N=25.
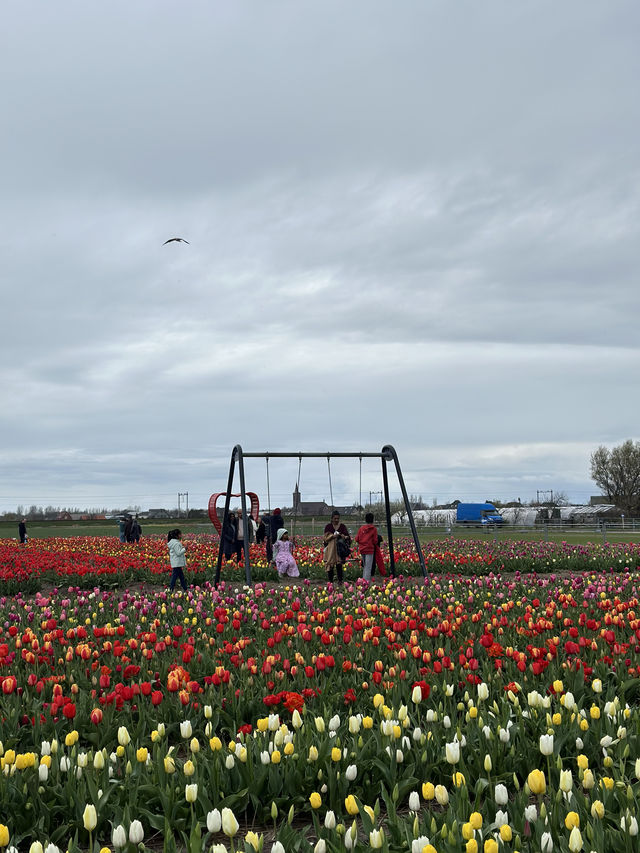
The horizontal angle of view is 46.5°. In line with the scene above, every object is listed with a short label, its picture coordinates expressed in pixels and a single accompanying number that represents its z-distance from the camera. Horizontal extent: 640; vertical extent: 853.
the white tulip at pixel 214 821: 3.43
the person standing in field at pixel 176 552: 15.54
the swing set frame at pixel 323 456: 15.76
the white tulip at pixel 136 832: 3.39
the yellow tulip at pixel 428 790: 3.69
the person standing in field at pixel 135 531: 32.38
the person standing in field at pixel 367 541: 15.56
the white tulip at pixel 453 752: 4.14
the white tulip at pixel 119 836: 3.37
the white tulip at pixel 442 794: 3.71
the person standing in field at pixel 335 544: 16.00
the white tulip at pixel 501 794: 3.63
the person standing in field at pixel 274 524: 20.38
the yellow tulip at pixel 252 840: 3.27
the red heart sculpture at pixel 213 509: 25.19
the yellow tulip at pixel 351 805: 3.58
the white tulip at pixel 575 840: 3.11
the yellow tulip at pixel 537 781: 3.56
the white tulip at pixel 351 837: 3.36
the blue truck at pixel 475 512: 74.32
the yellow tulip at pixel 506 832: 3.23
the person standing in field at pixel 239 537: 20.25
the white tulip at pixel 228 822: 3.38
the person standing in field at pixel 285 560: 17.92
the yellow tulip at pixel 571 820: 3.23
